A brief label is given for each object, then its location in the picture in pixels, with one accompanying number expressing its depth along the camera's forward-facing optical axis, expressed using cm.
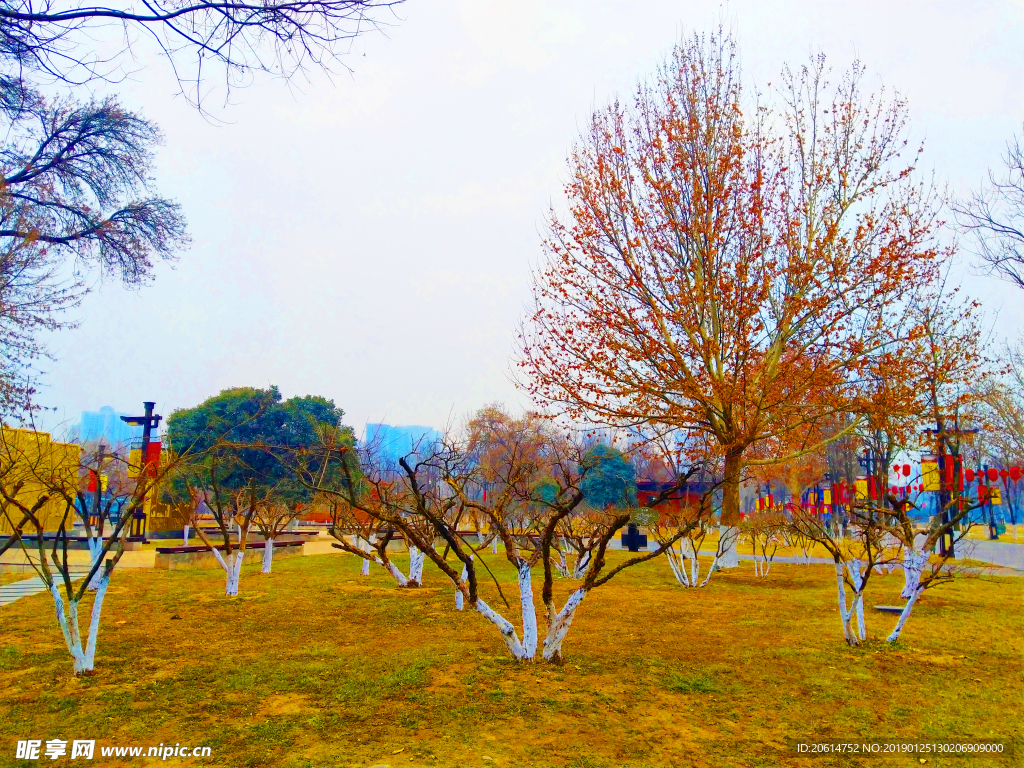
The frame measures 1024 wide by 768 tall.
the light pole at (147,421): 2502
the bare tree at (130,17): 382
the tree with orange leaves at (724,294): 1432
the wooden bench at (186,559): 1834
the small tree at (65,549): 630
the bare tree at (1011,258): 1063
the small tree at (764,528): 1669
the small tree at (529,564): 646
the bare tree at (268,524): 1551
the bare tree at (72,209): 896
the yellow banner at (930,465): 1954
